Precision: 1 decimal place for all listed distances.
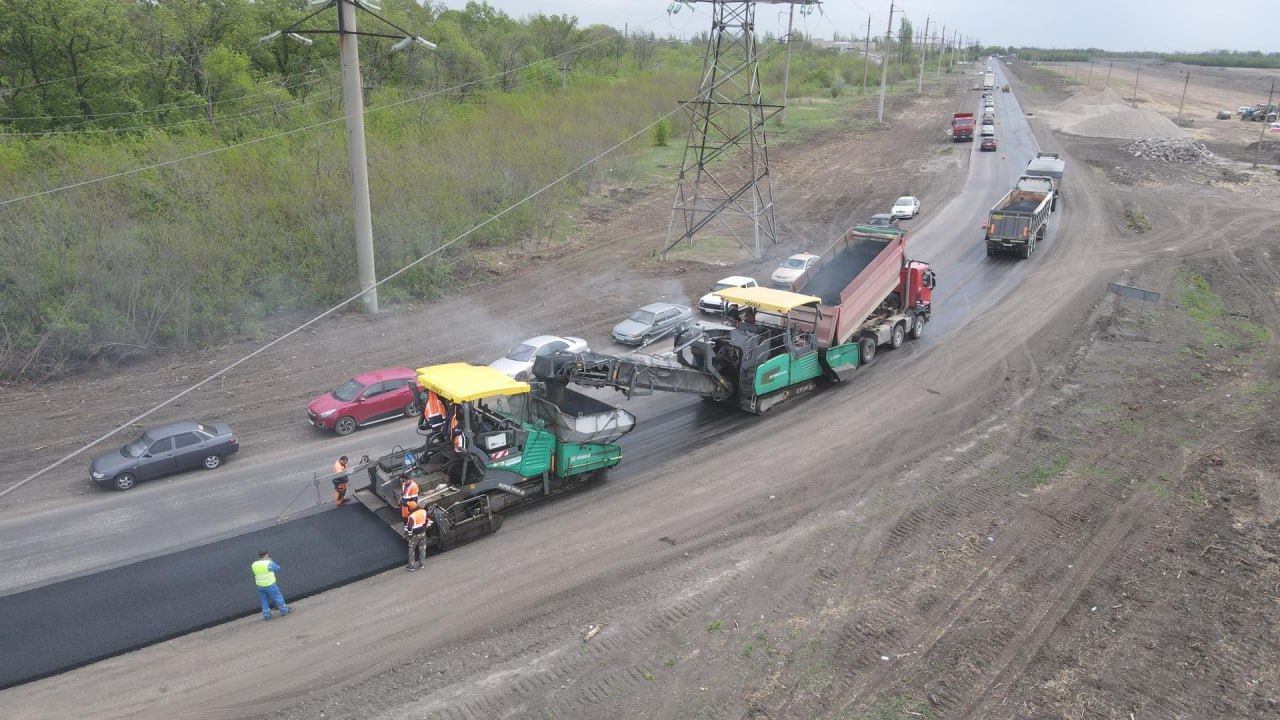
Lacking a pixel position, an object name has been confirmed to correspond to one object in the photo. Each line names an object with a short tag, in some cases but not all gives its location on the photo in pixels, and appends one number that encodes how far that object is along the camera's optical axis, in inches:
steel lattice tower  1160.2
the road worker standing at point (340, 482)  578.2
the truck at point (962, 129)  2449.6
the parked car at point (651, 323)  954.1
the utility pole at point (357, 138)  929.5
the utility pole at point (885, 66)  2834.6
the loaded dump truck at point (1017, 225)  1274.6
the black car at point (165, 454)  645.9
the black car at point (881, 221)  1427.2
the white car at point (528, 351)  820.6
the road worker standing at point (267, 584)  450.3
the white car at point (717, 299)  1051.2
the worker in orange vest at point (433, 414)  569.3
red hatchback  741.3
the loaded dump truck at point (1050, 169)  1720.0
